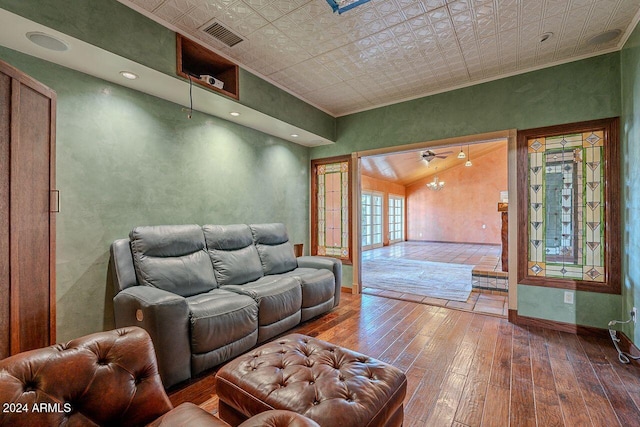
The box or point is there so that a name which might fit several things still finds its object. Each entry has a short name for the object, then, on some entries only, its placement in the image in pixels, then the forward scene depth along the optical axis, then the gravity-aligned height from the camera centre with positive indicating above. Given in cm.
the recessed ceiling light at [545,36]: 242 +157
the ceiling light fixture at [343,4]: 205 +157
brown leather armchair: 84 -57
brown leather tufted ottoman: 114 -79
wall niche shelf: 241 +149
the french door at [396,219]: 1195 -19
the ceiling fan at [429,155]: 743 +164
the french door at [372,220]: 979 -19
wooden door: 138 +1
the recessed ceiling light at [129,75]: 226 +116
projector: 258 +127
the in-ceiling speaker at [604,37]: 237 +155
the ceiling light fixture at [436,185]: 1084 +117
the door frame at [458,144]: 308 +36
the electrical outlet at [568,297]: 281 -84
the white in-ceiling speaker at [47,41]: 180 +117
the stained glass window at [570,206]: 268 +9
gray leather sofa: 189 -67
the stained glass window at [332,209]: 439 +9
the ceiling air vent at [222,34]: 233 +157
